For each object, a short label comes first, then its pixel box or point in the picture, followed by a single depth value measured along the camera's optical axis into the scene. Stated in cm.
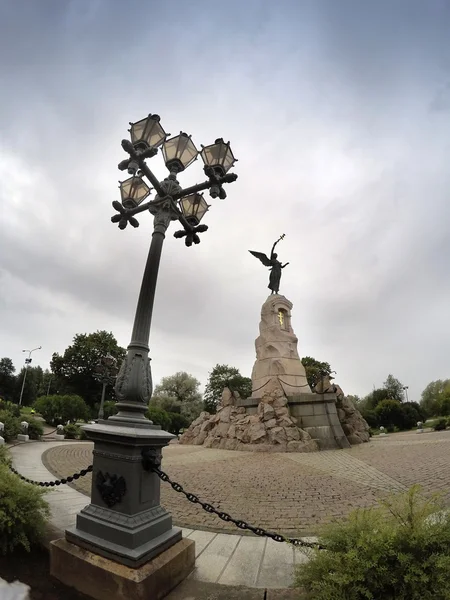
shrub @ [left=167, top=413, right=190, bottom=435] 3421
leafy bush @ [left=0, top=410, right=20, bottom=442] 1227
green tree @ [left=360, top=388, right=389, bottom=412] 5381
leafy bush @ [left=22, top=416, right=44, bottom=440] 1510
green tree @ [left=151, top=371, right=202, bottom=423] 5084
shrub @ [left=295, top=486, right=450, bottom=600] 197
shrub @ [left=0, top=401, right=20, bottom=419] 1783
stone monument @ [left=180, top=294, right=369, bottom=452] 1414
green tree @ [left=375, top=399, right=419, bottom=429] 3306
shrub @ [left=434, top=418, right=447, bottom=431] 2525
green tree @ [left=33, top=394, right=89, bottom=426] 2752
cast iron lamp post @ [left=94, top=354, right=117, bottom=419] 1969
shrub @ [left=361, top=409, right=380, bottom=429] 3322
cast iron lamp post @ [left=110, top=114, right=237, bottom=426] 345
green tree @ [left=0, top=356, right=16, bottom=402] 5616
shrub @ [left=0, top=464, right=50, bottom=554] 318
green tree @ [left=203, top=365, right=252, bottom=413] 5290
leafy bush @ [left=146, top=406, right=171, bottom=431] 2892
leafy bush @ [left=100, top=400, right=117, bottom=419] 3203
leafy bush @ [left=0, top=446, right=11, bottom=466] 469
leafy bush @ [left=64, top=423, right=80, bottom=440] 1906
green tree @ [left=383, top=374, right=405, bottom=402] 6228
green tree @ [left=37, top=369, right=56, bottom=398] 7252
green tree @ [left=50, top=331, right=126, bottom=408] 4556
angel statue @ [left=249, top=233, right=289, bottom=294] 2372
